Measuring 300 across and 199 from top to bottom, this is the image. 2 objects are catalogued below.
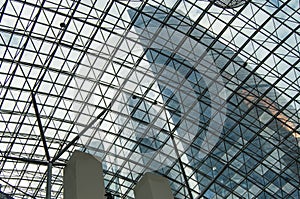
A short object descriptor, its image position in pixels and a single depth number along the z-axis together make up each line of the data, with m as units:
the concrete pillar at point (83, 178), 27.05
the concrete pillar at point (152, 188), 30.86
